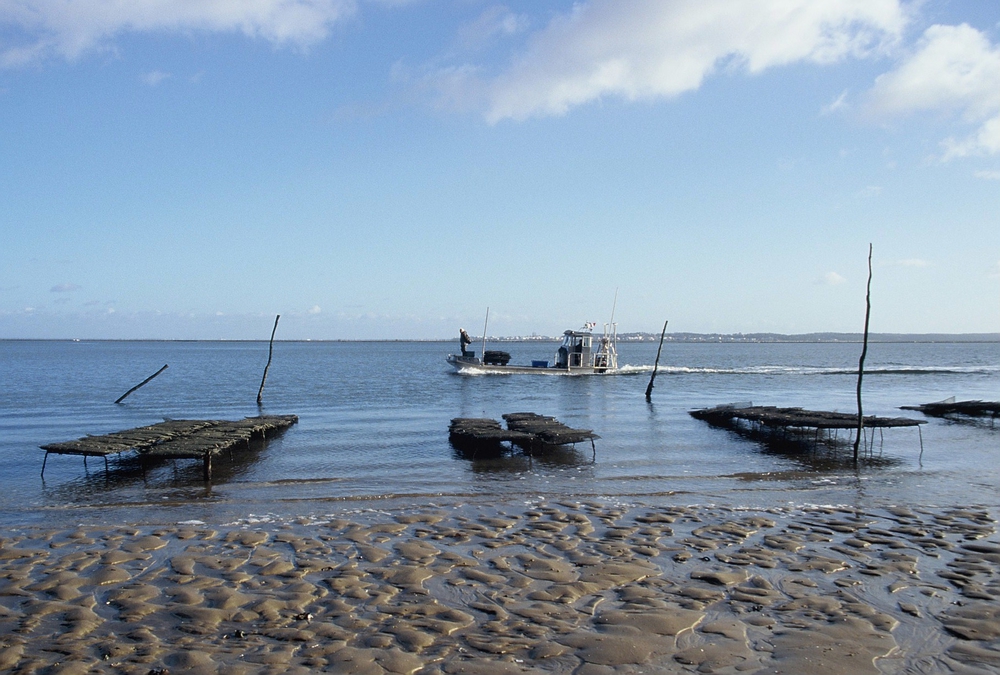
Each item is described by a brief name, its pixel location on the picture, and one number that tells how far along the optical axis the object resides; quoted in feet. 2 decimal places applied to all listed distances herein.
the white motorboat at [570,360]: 196.85
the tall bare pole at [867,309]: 63.52
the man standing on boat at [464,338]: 219.16
